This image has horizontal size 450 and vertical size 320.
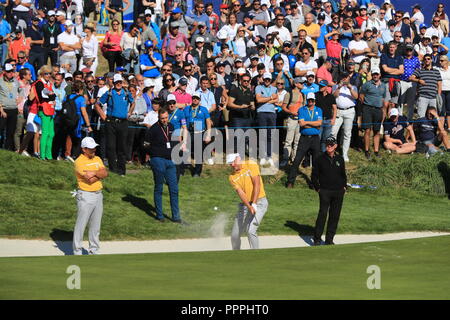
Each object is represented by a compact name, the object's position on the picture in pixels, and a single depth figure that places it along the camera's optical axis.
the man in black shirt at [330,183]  19.44
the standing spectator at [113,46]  28.38
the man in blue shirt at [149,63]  26.95
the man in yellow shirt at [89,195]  17.41
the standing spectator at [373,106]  27.14
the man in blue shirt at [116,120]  23.52
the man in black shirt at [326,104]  25.70
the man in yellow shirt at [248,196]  17.84
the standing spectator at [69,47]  27.66
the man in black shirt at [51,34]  27.92
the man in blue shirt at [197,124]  24.34
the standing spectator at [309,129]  24.23
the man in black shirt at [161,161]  20.73
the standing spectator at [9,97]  23.86
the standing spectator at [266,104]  25.52
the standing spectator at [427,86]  28.20
